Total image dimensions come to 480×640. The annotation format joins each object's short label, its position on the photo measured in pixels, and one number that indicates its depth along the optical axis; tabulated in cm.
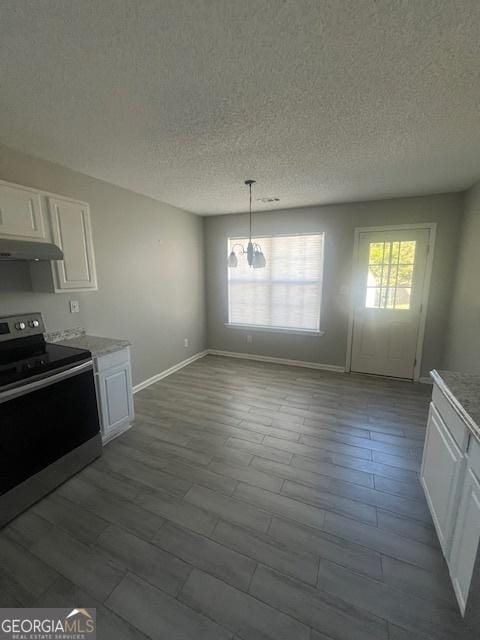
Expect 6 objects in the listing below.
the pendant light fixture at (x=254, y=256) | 304
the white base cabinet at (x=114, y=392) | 240
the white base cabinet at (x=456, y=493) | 116
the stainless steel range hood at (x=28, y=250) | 180
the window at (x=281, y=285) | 431
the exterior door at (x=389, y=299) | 372
